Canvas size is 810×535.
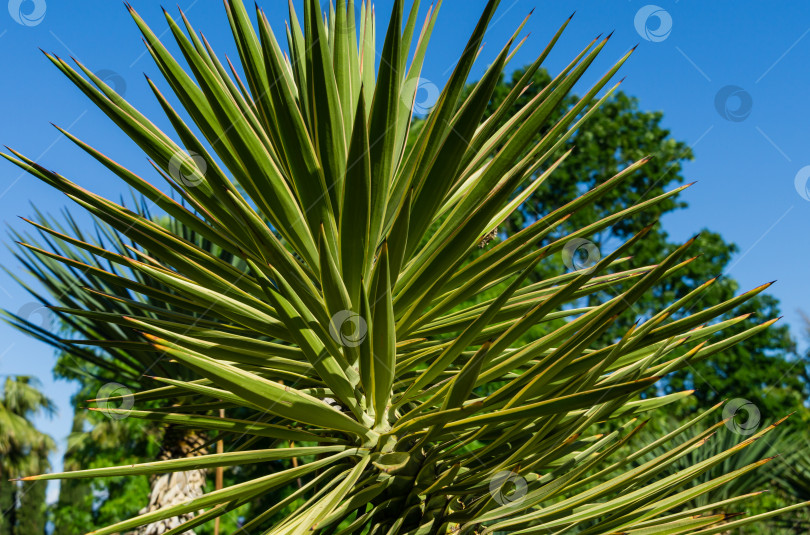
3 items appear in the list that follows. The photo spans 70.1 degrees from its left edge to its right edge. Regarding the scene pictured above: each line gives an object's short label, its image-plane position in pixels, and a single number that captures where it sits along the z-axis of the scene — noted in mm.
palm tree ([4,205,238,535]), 3564
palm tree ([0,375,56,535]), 16766
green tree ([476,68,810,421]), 14219
